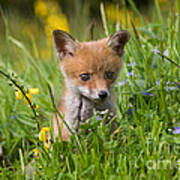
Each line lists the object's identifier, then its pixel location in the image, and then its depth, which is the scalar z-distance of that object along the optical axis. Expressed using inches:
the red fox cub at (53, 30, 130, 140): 205.6
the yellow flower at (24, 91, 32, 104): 160.7
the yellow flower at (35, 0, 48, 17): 498.9
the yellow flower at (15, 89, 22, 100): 156.0
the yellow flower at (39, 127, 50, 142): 163.6
